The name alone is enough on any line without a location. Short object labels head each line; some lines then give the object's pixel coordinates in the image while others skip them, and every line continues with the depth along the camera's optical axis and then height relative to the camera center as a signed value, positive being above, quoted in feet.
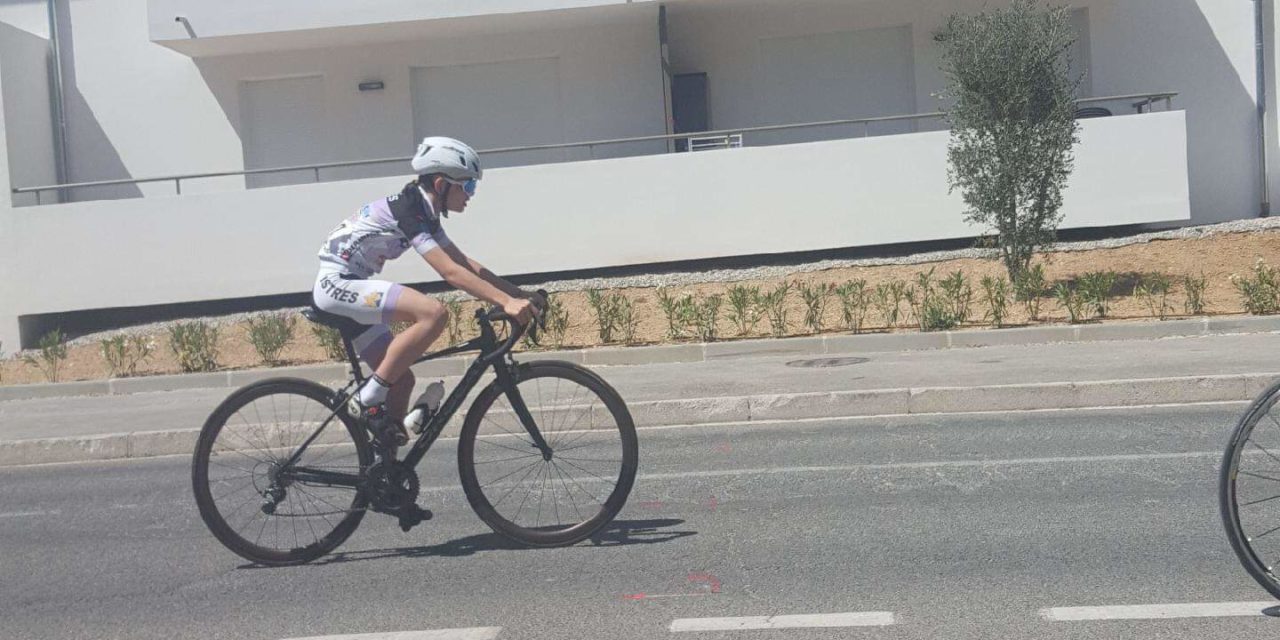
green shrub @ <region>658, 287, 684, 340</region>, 51.13 -2.25
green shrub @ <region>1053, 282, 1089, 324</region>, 48.32 -2.44
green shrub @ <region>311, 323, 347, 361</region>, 51.26 -2.42
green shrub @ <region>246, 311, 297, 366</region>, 51.70 -2.13
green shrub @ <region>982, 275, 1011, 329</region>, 48.75 -2.23
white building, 65.26 +7.75
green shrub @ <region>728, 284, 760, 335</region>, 51.16 -2.05
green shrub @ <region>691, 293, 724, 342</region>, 50.44 -2.37
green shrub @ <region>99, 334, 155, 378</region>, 52.95 -2.50
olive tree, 54.39 +4.96
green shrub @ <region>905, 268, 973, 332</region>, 48.83 -2.35
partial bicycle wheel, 14.85 -3.02
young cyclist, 19.10 -0.05
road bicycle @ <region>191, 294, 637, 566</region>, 19.85 -2.77
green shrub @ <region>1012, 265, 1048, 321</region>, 51.70 -1.91
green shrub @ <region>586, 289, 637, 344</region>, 51.57 -2.09
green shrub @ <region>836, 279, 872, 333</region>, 50.24 -2.12
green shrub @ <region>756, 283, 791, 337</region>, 50.52 -2.15
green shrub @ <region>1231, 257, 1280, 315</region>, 47.32 -2.46
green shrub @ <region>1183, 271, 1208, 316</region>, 48.42 -2.50
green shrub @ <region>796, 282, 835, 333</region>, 50.71 -2.12
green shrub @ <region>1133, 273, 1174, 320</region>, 49.11 -2.34
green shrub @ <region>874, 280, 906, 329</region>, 50.39 -2.13
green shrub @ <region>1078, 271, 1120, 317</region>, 48.70 -2.14
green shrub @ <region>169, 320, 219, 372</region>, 52.31 -2.40
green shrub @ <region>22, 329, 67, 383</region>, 53.93 -2.53
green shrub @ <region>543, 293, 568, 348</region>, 51.42 -2.26
